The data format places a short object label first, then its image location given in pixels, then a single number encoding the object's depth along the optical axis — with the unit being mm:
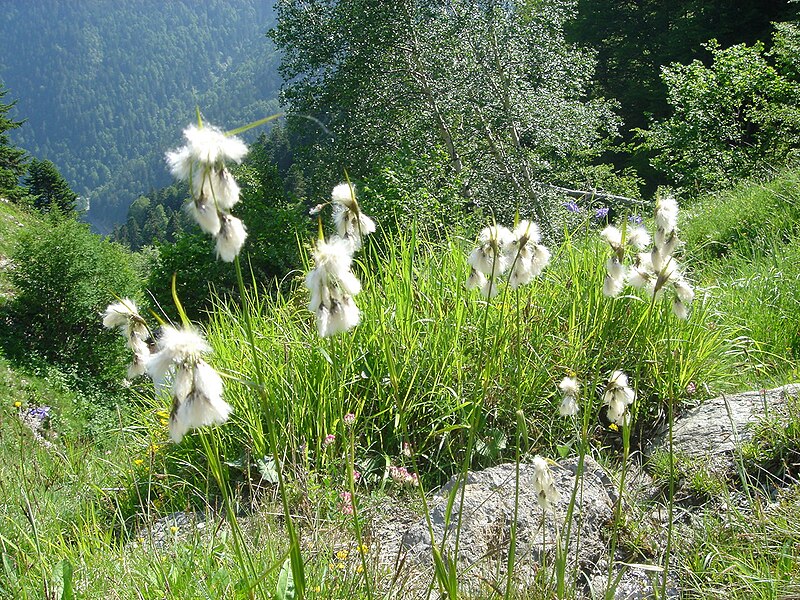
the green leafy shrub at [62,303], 15422
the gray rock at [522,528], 1962
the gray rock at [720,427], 2389
